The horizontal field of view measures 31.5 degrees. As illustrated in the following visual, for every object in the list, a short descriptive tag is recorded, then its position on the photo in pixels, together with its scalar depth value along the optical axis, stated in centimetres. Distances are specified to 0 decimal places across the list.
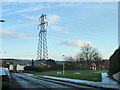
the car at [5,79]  1374
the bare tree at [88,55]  7244
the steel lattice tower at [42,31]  8607
